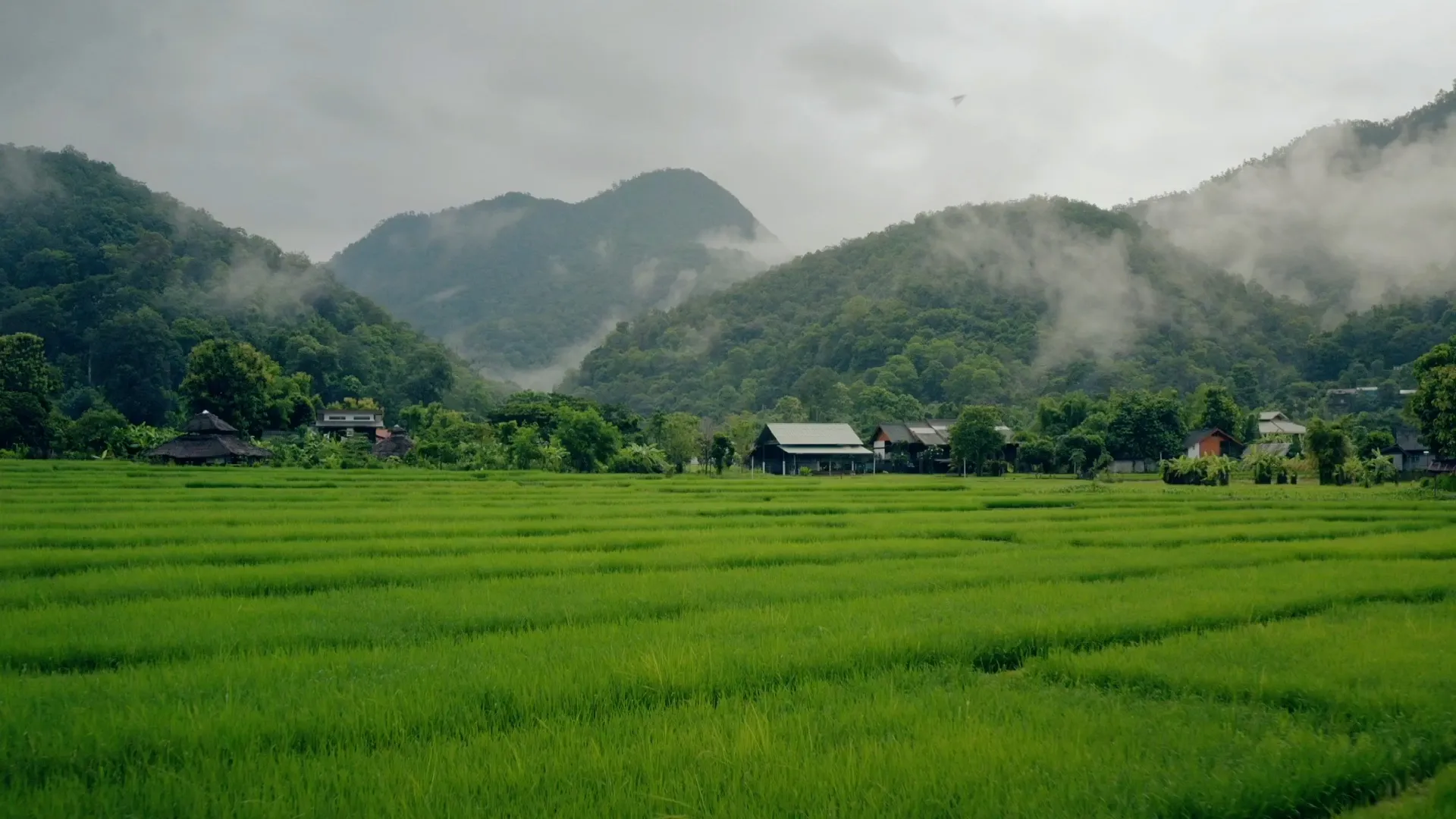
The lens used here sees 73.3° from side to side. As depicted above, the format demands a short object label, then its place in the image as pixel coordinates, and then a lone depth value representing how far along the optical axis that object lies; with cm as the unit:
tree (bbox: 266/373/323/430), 6931
